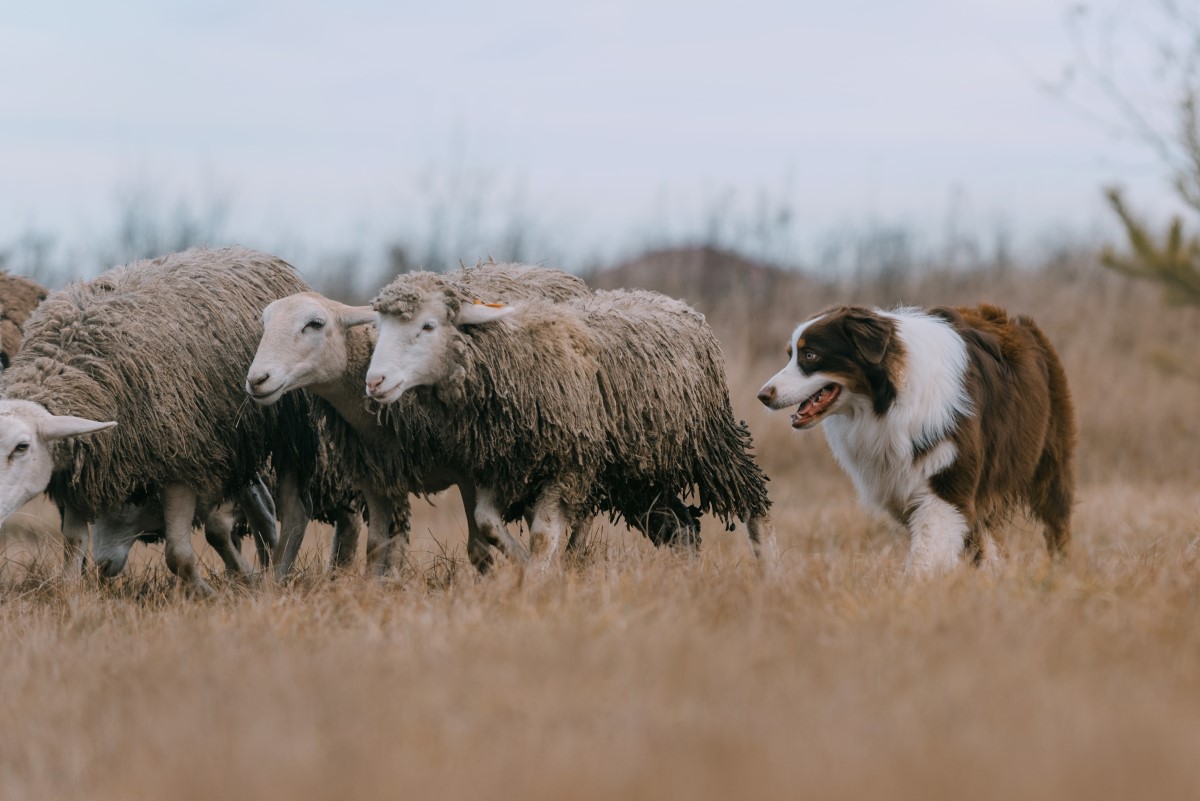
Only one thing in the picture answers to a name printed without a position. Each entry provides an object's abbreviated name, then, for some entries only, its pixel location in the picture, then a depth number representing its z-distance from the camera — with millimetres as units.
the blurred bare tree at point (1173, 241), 25500
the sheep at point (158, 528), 15164
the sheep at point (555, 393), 12789
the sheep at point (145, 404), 13453
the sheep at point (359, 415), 12930
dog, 13281
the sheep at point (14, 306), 16922
